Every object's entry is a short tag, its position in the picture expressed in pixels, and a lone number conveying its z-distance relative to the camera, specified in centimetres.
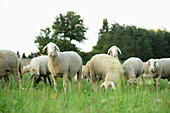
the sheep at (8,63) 645
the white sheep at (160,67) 882
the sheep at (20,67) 1084
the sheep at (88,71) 972
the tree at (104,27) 7244
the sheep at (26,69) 1992
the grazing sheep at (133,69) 835
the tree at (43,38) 3674
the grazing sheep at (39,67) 851
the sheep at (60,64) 605
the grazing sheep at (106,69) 623
